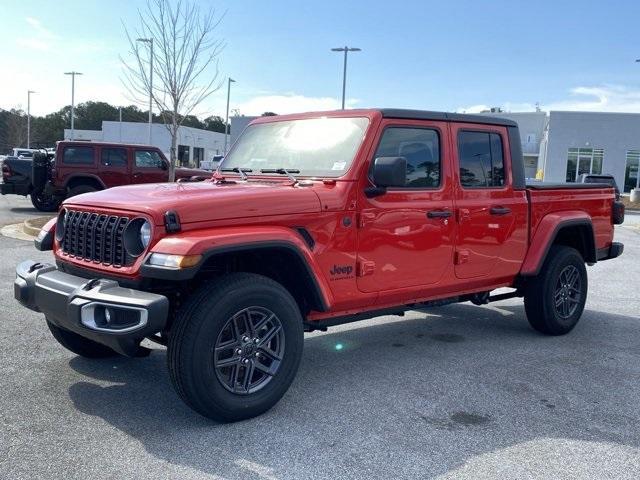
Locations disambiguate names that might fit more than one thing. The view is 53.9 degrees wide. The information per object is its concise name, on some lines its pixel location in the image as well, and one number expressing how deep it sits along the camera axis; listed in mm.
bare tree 14169
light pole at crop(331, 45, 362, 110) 34188
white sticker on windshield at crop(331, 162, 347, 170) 4426
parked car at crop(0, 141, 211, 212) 15719
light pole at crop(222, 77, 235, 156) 42244
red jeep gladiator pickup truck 3578
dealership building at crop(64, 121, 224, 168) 56625
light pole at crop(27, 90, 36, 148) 64938
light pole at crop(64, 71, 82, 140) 57875
